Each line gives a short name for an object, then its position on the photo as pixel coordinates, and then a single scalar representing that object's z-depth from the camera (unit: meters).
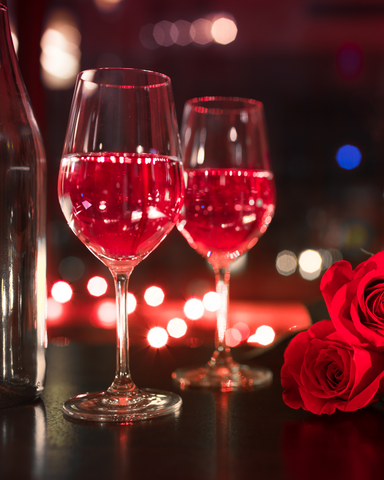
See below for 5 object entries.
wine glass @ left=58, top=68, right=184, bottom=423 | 0.53
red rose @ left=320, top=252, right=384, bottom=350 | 0.46
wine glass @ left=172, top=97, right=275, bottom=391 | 0.75
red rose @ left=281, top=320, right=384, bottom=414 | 0.46
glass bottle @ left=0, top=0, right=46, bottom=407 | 0.53
